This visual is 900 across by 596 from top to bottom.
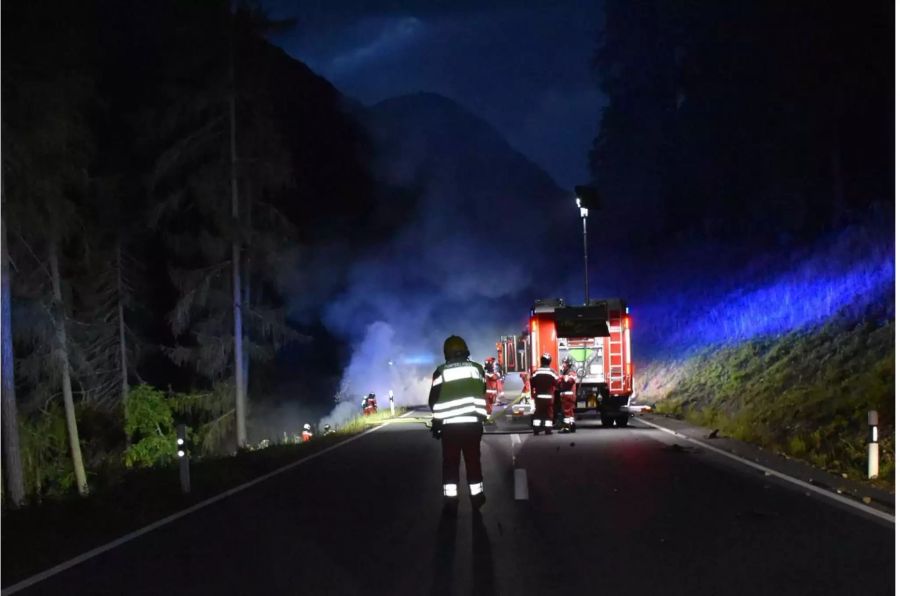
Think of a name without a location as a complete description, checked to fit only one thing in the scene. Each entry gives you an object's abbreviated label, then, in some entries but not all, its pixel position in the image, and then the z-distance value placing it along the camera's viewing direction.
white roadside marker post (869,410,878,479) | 13.34
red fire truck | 24.83
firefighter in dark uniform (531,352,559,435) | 20.14
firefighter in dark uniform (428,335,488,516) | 10.96
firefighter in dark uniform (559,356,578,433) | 22.06
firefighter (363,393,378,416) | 36.50
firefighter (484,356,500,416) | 26.95
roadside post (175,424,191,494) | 13.47
